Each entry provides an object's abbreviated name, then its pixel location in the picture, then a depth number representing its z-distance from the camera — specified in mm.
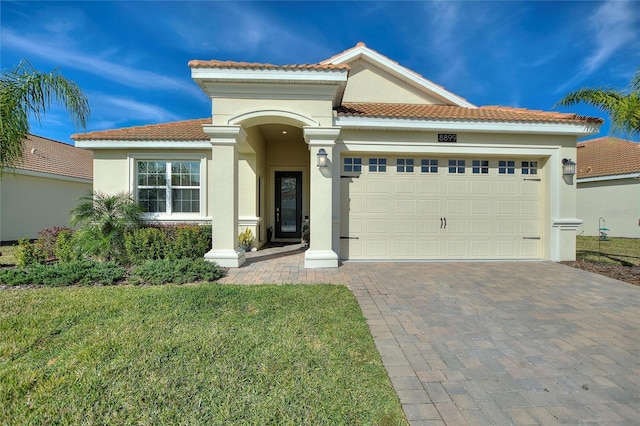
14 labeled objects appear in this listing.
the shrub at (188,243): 7496
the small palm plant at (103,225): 7055
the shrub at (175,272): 5734
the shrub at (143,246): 7315
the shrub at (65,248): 7342
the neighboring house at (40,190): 11805
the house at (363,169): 6906
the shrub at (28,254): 7043
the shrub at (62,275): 5574
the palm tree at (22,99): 5633
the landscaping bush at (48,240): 7566
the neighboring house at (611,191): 13992
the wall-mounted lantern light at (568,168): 7711
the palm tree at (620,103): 6281
